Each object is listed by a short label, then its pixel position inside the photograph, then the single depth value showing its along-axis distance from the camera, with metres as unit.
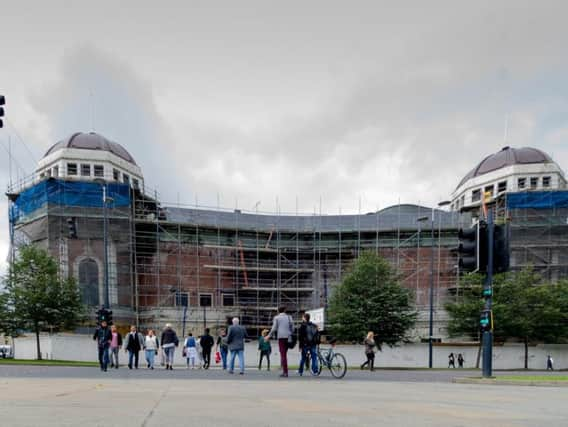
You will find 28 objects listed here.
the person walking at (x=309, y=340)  15.16
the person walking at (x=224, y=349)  21.17
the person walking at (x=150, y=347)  21.14
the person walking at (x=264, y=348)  20.99
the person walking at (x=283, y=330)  14.59
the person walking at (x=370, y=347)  23.26
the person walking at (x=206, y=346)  22.96
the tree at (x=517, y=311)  36.53
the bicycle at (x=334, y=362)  14.45
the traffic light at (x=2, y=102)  14.92
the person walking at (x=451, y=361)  35.60
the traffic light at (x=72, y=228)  30.29
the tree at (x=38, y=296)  33.78
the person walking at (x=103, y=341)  17.81
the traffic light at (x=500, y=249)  13.84
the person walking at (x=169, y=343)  20.19
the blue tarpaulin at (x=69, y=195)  43.84
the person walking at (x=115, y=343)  21.04
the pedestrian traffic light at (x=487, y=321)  14.03
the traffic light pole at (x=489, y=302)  13.80
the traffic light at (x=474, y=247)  13.90
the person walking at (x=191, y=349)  23.89
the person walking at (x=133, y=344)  20.66
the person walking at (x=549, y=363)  35.91
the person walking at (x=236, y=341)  16.08
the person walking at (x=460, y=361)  36.16
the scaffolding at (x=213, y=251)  44.09
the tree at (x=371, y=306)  35.00
